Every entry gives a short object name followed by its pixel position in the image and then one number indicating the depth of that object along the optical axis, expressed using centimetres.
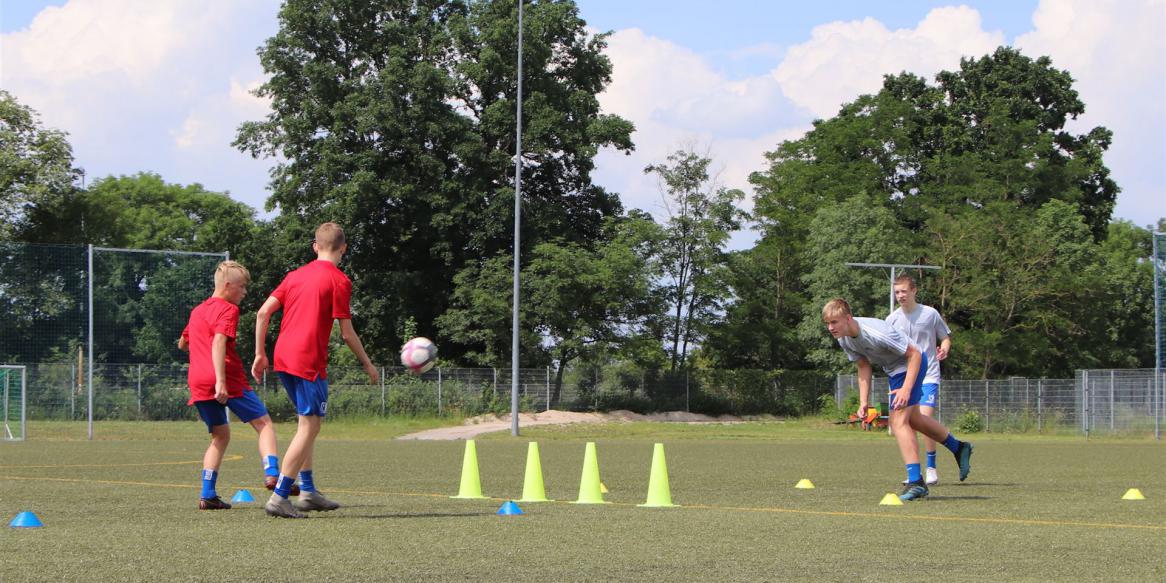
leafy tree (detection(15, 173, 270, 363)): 3303
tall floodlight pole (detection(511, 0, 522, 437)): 3612
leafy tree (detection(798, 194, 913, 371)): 5694
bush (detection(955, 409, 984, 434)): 4550
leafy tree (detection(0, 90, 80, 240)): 5612
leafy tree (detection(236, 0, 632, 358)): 5388
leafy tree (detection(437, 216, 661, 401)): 5222
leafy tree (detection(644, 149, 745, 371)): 6034
